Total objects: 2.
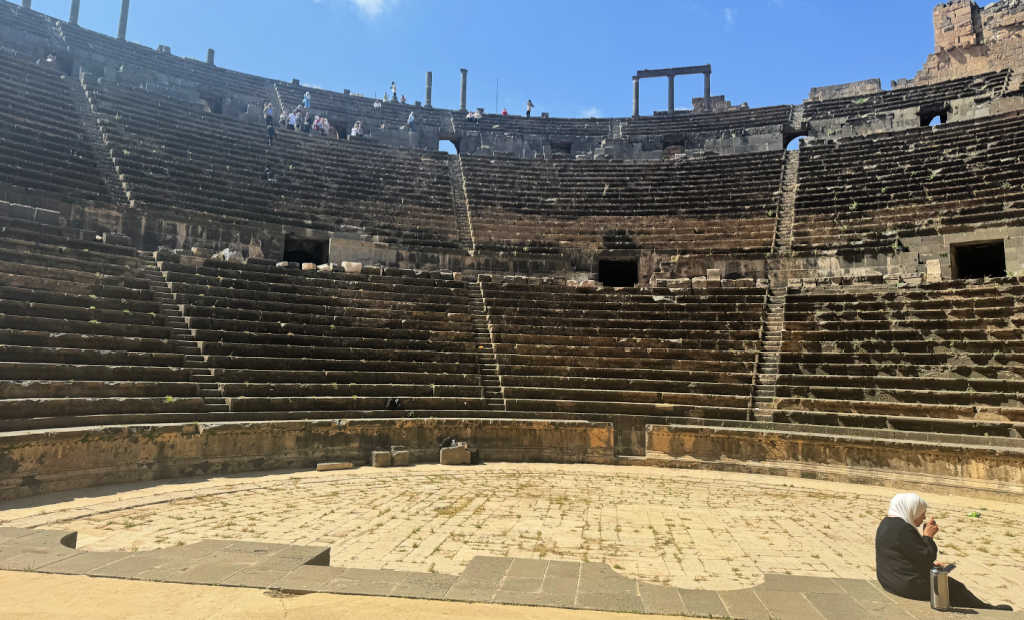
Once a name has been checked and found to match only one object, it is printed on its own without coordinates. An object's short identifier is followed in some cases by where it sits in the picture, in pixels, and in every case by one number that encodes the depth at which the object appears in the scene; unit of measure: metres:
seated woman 3.87
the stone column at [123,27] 29.56
